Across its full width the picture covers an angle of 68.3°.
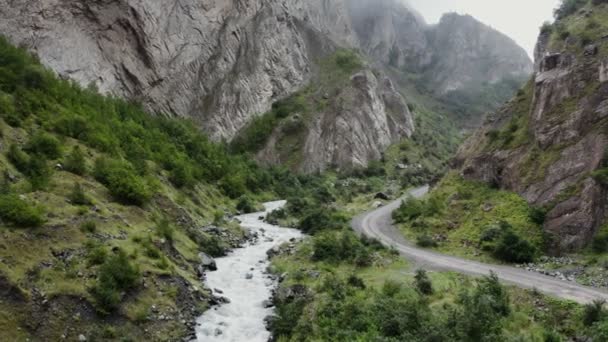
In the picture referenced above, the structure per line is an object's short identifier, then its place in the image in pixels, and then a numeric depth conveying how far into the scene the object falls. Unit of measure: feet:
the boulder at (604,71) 135.29
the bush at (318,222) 172.24
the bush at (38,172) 99.91
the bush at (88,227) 93.91
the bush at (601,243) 105.29
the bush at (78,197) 102.22
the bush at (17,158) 104.06
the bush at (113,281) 77.71
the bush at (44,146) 114.83
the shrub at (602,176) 112.40
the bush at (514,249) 114.52
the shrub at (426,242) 141.18
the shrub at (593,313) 69.29
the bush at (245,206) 207.41
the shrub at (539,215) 125.80
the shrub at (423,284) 91.66
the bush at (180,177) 169.89
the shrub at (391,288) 89.97
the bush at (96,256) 85.10
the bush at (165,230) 113.09
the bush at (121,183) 119.14
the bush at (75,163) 116.06
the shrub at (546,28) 198.49
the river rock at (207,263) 117.29
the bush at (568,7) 196.75
